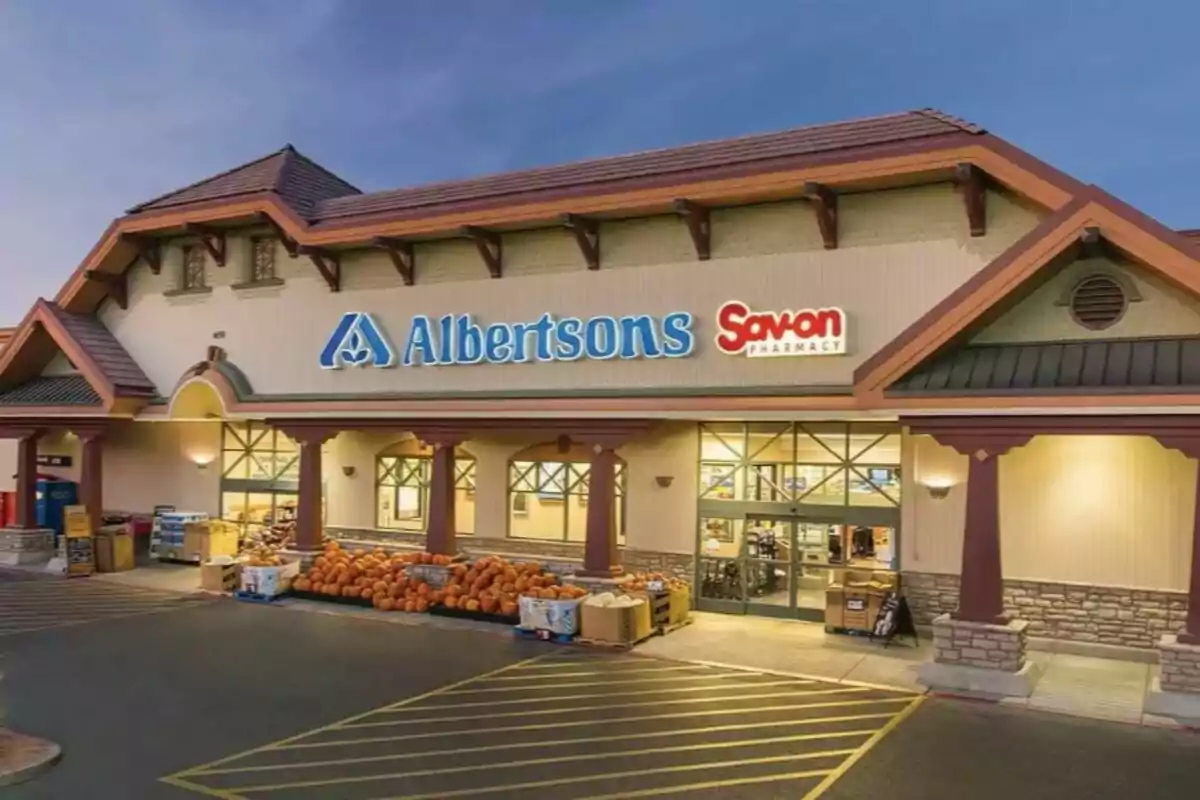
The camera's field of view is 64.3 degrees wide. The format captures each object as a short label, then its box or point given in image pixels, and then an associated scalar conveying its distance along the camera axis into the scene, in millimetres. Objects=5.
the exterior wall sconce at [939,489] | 17062
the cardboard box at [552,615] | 16922
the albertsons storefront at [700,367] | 14336
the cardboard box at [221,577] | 21422
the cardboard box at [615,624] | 16453
